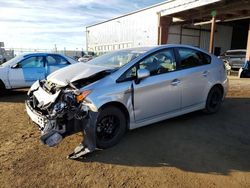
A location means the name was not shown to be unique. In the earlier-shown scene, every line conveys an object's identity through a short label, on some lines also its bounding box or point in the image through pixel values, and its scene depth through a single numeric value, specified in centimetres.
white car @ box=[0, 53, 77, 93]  604
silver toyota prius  274
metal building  1508
